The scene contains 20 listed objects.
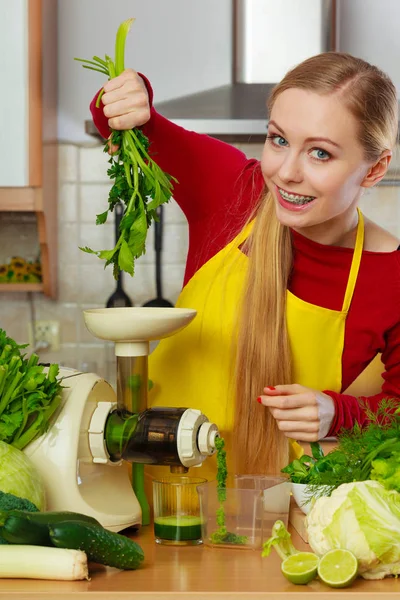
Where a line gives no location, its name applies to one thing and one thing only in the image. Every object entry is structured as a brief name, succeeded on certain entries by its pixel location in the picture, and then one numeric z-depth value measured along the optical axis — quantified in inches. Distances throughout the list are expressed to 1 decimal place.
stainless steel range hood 128.0
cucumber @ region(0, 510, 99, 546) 52.7
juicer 59.4
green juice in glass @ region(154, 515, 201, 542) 58.5
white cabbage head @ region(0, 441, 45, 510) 55.6
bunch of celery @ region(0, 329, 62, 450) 58.6
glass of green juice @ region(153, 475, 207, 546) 58.3
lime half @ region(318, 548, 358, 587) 51.5
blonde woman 68.5
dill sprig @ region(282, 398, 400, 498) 54.8
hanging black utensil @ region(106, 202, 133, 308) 141.5
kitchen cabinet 124.6
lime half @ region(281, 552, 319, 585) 51.9
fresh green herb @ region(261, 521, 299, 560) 53.9
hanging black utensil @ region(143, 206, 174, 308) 140.4
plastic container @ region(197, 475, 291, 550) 57.3
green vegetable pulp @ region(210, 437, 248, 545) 57.4
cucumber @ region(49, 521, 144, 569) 52.9
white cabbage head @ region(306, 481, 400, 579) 52.3
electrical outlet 143.3
